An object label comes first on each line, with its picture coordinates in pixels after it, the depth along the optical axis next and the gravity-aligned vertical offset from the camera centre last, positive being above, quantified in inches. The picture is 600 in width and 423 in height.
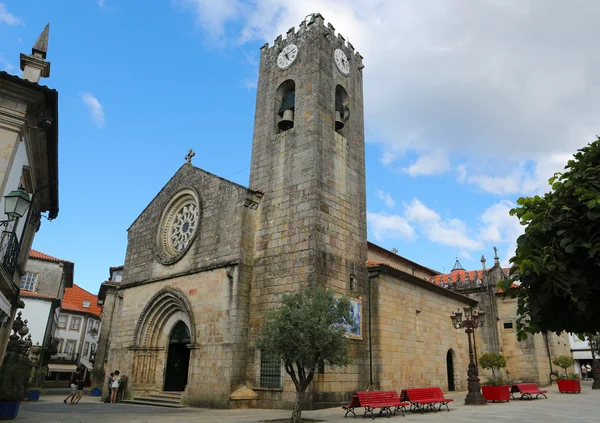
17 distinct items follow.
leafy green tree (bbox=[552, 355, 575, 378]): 1054.9 +31.9
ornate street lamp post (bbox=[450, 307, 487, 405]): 652.7 -17.6
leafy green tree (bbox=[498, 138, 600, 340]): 154.4 +42.0
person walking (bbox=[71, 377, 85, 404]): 731.2 -46.5
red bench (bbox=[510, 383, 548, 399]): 725.3 -23.4
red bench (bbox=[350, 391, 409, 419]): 498.0 -34.5
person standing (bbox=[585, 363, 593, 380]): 1954.4 +23.2
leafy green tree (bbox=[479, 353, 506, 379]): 940.6 +25.5
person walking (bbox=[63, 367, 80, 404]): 716.7 -45.3
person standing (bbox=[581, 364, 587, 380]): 1914.1 +13.7
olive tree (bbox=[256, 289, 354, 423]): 447.2 +31.2
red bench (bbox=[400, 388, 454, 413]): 553.0 -32.8
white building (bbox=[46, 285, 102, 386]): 1673.2 +86.2
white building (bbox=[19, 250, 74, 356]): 1254.3 +193.3
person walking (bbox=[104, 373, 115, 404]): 765.3 -43.1
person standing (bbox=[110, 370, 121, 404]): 755.4 -45.5
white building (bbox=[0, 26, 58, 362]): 338.0 +184.0
